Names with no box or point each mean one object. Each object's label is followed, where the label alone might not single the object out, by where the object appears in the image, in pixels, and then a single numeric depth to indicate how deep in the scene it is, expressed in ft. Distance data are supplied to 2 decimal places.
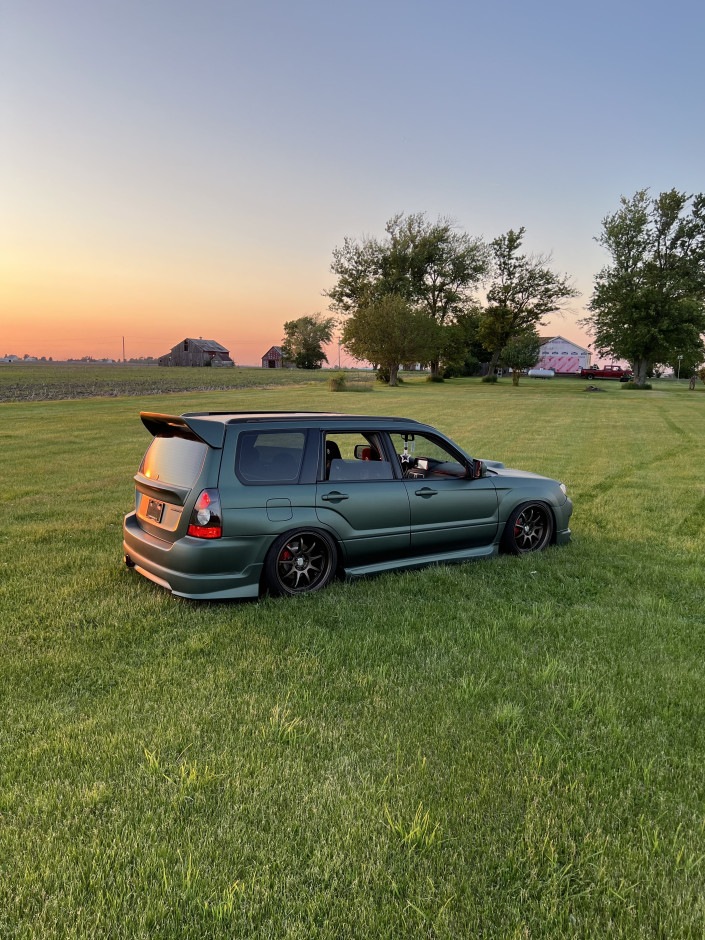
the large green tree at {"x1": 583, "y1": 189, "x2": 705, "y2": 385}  181.68
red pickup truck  250.57
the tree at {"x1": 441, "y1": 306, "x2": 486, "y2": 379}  204.23
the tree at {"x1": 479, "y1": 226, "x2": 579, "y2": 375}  212.43
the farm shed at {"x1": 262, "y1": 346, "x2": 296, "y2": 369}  487.20
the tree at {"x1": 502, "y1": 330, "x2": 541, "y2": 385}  193.16
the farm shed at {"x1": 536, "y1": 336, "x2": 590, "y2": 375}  350.23
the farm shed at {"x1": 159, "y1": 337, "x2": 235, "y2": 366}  417.90
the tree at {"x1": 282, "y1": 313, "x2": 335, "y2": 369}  407.03
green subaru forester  15.12
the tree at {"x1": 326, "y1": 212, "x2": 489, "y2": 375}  213.87
